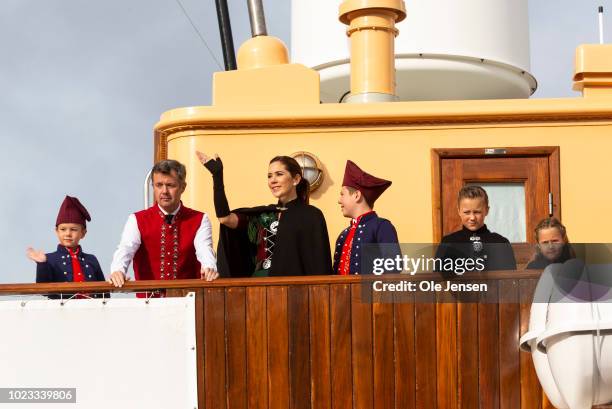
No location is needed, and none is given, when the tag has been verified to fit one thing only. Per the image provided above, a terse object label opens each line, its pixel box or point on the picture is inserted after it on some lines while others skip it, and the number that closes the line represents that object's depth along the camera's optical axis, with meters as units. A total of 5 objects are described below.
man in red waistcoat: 19.16
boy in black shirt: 18.56
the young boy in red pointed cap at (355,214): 19.00
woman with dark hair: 19.09
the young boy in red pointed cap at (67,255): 20.28
